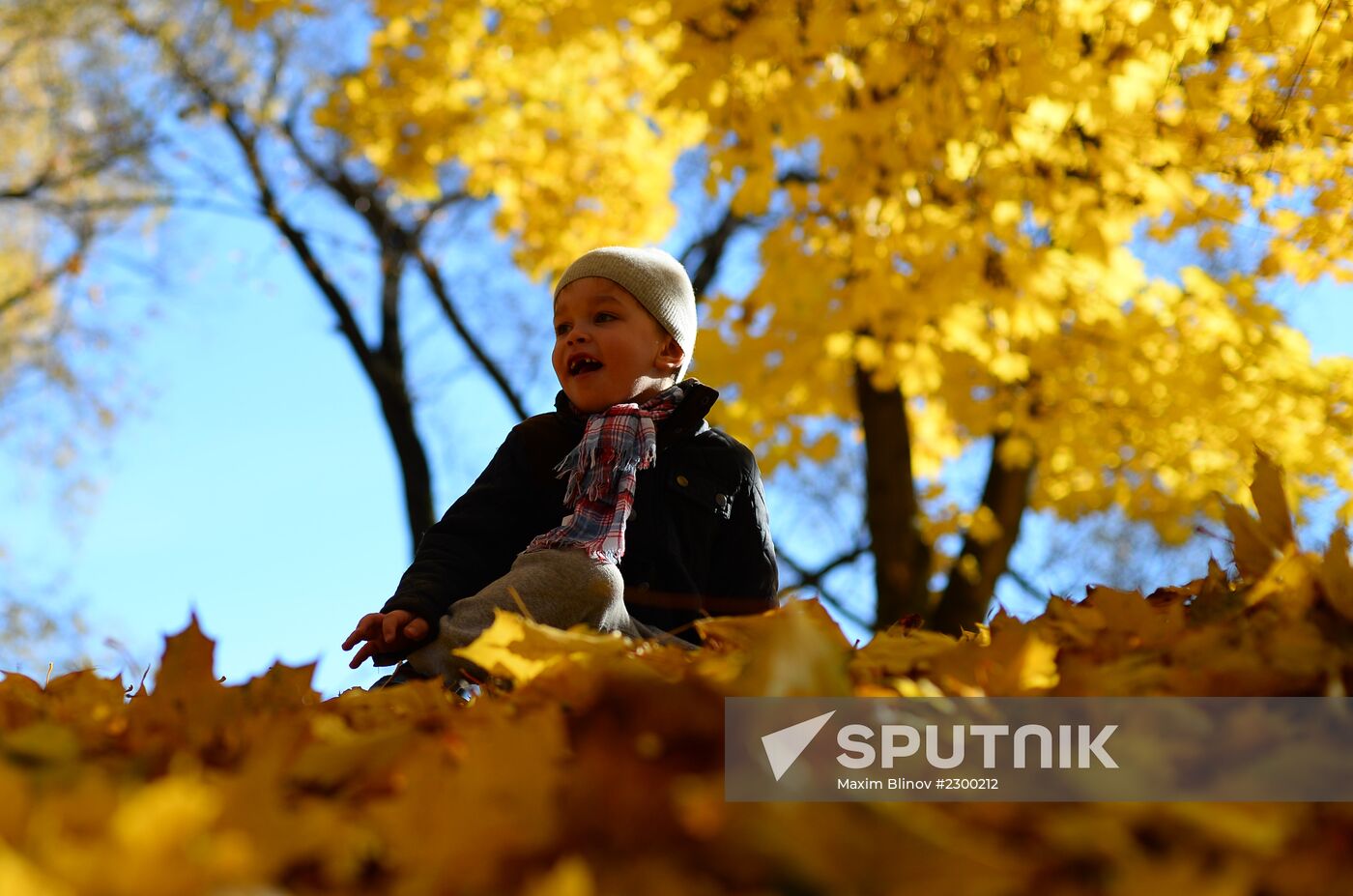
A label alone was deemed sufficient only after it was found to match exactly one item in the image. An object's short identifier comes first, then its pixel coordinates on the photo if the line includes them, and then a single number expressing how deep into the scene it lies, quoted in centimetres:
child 227
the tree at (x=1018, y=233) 300
